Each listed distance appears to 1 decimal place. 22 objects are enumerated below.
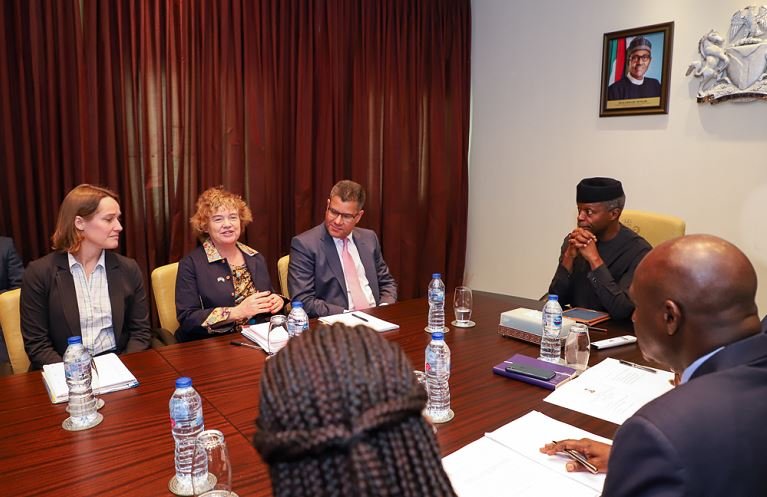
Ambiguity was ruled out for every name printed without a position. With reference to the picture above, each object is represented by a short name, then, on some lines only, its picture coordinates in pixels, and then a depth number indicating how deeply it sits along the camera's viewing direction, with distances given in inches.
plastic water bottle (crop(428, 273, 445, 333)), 88.4
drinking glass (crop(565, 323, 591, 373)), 70.8
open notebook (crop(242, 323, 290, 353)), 78.1
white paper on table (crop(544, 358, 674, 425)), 59.3
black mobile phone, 65.8
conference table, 46.5
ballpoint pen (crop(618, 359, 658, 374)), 70.2
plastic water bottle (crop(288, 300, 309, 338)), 80.7
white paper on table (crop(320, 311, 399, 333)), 87.6
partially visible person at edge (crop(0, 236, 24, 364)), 109.9
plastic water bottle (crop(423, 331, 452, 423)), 57.3
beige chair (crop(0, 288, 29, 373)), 86.5
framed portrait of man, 143.6
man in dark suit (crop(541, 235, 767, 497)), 33.8
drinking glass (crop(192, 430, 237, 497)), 44.4
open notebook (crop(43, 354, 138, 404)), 62.4
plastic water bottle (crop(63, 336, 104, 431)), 55.9
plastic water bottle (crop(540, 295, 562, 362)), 75.0
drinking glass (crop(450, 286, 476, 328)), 92.0
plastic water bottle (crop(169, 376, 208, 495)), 46.4
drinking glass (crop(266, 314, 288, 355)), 78.1
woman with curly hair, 99.3
